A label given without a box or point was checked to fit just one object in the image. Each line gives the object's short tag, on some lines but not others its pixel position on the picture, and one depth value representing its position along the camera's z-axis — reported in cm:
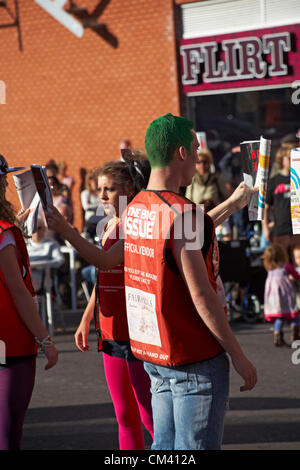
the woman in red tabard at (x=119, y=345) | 649
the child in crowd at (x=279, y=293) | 1413
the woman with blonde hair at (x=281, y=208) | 1515
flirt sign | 2360
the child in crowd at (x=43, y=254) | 1582
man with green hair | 475
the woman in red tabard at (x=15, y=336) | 547
